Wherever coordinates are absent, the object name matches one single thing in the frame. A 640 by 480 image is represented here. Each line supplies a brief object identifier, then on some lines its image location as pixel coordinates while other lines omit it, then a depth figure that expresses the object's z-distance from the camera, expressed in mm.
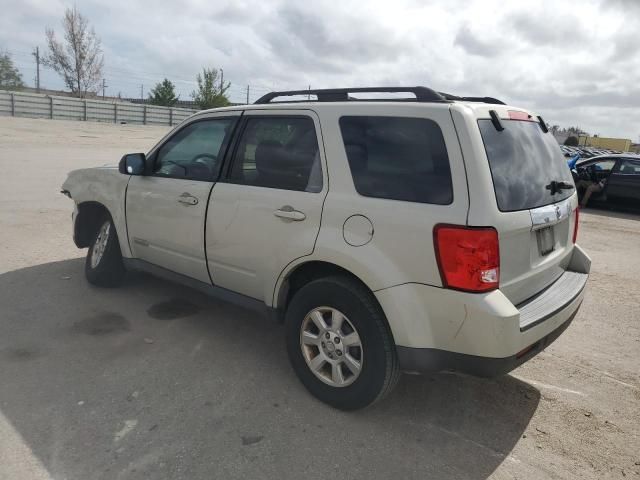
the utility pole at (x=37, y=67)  48822
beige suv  2480
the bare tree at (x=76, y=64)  49312
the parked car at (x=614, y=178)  11898
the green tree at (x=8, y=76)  46875
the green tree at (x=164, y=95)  53125
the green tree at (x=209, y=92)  53312
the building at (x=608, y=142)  68812
